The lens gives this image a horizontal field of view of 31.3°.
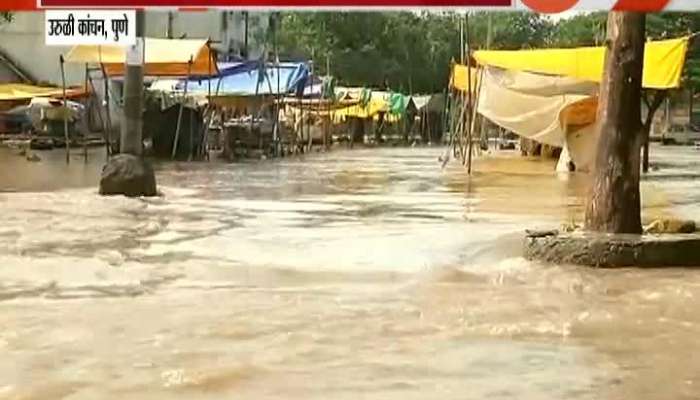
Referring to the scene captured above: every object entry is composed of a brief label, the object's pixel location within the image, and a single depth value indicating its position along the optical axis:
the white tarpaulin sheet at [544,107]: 20.92
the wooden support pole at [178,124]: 26.59
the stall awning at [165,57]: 19.83
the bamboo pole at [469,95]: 21.70
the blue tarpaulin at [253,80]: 26.91
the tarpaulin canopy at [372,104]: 45.06
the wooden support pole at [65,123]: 26.45
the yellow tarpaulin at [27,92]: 28.22
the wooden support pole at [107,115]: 22.26
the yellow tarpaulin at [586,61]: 17.50
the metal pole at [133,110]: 14.95
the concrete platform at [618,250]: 8.83
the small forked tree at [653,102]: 20.37
